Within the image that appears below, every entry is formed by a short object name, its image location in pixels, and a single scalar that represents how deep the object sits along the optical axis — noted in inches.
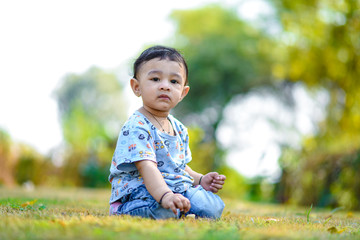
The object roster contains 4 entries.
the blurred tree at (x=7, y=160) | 363.7
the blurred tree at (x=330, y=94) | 243.0
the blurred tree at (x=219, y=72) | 738.8
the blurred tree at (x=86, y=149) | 390.9
